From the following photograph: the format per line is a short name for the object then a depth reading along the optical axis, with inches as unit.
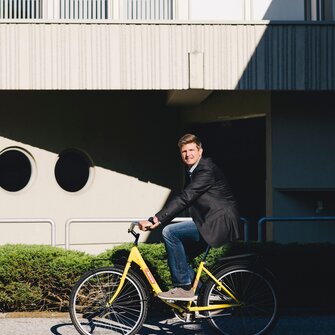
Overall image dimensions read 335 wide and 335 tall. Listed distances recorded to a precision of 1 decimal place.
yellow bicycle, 295.6
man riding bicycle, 292.8
